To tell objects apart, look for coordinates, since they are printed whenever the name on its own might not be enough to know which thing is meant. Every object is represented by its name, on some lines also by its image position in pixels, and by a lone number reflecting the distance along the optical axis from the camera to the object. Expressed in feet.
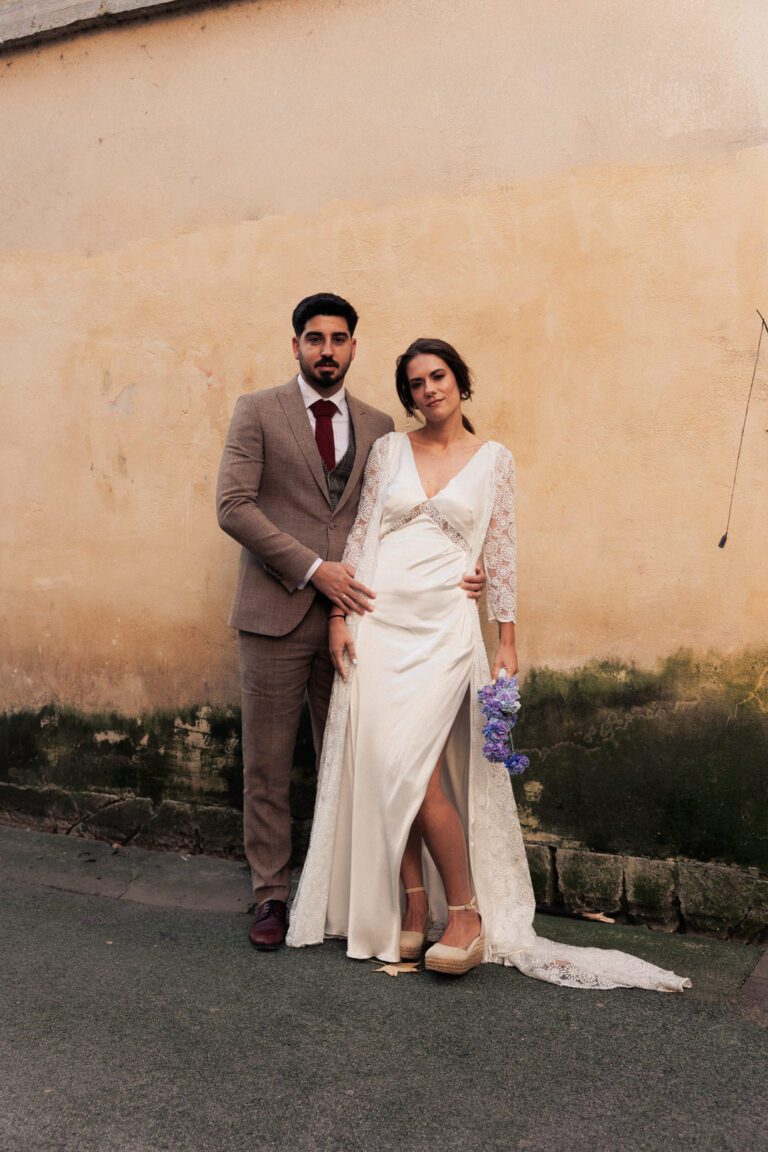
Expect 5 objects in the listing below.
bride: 11.64
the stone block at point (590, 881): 12.84
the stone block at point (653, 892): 12.55
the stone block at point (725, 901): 12.09
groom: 12.14
